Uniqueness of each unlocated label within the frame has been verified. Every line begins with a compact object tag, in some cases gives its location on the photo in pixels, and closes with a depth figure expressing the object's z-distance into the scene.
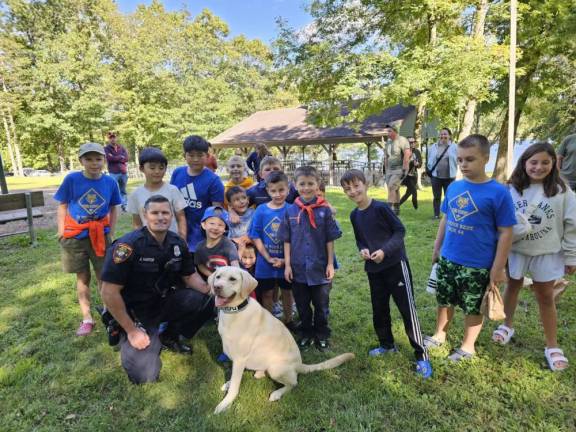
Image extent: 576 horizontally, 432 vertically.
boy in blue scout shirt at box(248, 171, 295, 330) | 3.25
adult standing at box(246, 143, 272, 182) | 6.29
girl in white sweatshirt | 2.64
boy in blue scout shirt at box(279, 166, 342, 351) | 3.00
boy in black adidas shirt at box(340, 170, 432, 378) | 2.73
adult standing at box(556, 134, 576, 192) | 4.64
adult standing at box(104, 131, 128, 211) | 9.70
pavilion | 17.77
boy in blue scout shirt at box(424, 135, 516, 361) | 2.49
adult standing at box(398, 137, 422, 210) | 8.47
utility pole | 10.08
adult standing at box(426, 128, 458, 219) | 7.53
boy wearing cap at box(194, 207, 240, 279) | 3.10
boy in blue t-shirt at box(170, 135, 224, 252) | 3.63
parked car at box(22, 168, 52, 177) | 41.22
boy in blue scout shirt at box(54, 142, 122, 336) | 3.46
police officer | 2.67
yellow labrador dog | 2.47
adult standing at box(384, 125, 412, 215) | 8.31
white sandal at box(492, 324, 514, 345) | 3.10
